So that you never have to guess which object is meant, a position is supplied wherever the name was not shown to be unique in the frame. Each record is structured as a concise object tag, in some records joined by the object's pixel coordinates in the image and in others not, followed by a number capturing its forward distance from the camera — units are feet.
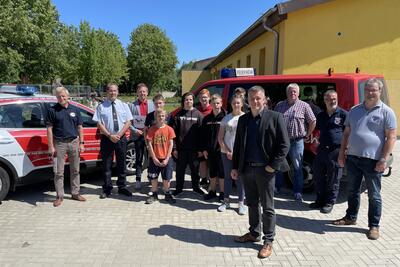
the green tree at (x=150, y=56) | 201.98
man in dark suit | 11.89
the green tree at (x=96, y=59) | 150.82
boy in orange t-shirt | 17.85
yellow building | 33.01
